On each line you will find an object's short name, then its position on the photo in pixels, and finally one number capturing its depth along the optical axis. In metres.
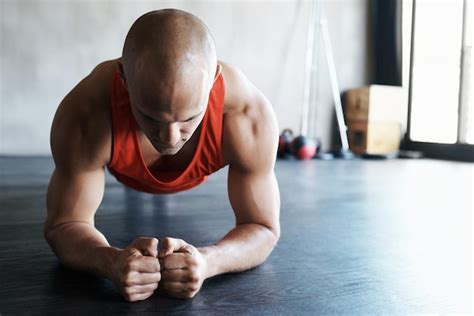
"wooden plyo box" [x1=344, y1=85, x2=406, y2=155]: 4.33
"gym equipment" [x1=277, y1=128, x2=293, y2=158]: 3.93
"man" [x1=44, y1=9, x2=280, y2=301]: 0.75
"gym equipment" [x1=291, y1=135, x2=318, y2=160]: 3.84
